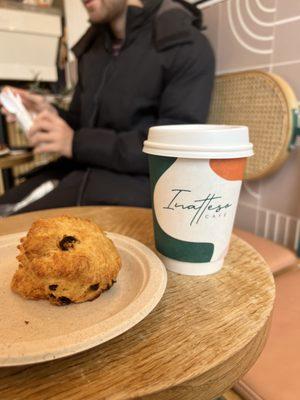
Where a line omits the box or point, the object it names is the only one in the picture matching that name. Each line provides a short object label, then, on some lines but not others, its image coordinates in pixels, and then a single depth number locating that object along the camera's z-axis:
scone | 0.30
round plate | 0.24
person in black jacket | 0.91
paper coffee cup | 0.35
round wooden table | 0.24
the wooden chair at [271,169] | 0.44
